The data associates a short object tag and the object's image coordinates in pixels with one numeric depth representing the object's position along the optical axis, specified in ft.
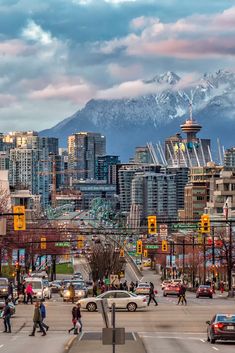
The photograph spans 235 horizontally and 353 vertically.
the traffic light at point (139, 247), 459.97
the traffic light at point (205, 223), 273.33
